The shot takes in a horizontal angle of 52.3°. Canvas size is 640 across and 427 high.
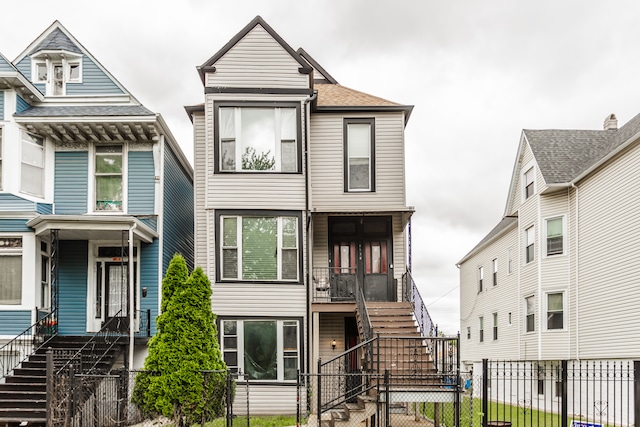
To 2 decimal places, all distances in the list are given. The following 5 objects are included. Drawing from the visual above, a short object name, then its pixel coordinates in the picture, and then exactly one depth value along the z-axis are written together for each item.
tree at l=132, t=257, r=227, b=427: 12.89
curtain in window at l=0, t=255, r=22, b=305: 16.81
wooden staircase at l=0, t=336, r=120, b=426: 13.99
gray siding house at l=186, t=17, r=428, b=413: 17.11
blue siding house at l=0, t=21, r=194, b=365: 16.92
